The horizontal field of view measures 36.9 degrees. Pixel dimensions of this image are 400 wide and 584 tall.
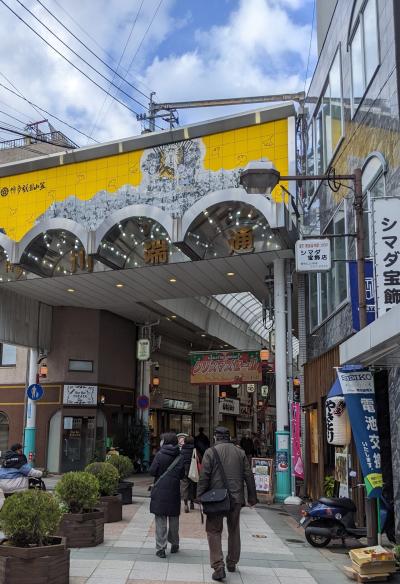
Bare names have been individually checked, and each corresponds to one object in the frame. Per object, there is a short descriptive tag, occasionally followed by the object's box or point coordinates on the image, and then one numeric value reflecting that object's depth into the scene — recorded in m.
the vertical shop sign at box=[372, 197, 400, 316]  8.58
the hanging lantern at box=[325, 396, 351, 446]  9.83
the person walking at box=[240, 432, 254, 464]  29.10
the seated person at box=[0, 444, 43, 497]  10.29
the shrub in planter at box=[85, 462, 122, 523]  11.23
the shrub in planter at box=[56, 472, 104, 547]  8.66
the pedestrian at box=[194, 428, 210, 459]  16.51
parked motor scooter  9.27
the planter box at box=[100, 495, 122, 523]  11.22
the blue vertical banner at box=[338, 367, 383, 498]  8.12
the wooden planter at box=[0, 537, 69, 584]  6.12
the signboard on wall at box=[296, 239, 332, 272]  11.99
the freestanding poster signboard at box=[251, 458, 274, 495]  16.20
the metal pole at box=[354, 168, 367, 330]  8.85
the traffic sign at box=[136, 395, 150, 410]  26.00
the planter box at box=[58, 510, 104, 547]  8.64
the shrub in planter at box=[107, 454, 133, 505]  13.21
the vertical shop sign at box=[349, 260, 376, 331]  9.77
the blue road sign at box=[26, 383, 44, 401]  20.17
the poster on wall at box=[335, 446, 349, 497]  11.61
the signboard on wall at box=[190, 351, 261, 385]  20.27
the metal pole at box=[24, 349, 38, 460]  22.59
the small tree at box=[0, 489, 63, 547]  6.41
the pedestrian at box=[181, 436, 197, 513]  13.02
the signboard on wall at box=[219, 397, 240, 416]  40.91
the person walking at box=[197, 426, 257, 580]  7.13
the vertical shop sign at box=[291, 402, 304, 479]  15.88
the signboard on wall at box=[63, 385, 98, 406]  23.61
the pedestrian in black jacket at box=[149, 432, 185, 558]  8.25
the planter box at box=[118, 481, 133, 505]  13.67
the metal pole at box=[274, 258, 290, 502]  16.05
